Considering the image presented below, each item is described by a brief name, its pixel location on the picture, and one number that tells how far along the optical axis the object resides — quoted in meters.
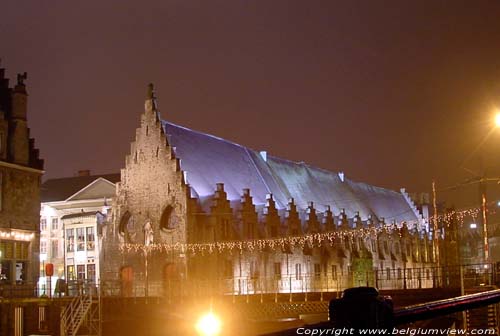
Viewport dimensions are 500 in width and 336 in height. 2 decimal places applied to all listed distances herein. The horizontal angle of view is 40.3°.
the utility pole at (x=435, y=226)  41.31
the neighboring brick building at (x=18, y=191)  40.06
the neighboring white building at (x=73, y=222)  55.06
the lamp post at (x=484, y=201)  29.55
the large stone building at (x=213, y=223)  43.09
